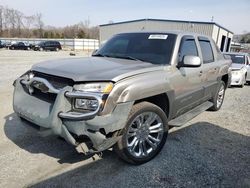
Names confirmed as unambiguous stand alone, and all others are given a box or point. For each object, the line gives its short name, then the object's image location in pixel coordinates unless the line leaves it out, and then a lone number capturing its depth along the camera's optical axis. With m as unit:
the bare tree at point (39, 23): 70.54
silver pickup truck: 2.18
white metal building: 22.14
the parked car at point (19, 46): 31.55
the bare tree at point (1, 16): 64.73
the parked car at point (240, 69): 7.85
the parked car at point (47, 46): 31.62
